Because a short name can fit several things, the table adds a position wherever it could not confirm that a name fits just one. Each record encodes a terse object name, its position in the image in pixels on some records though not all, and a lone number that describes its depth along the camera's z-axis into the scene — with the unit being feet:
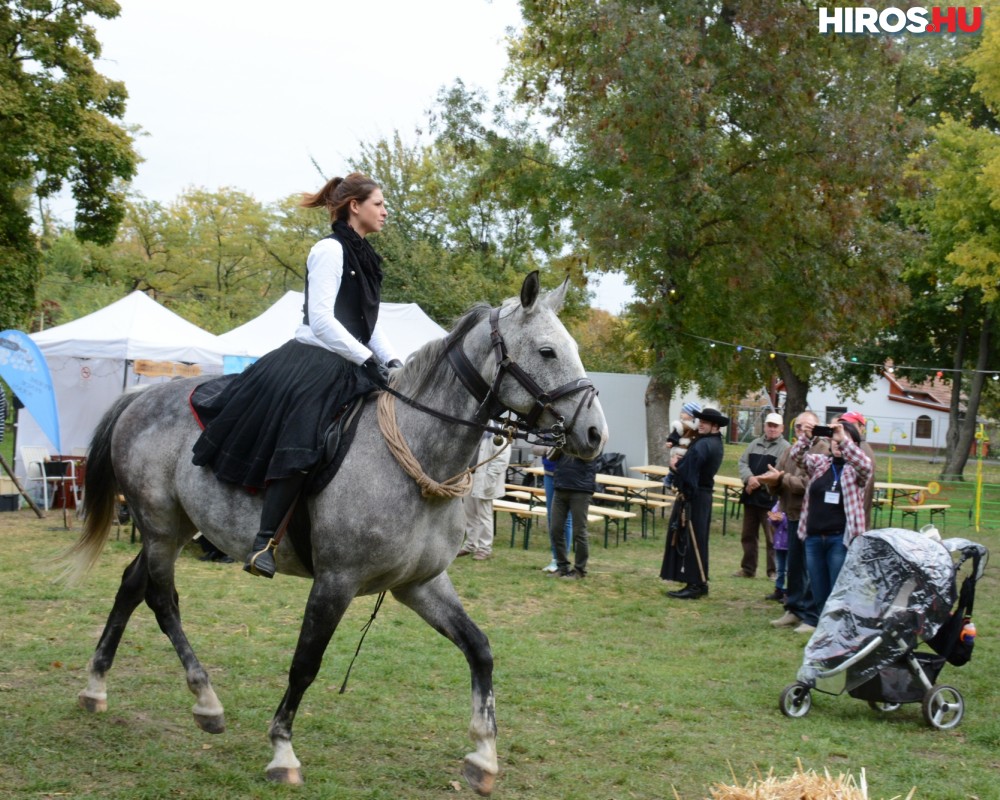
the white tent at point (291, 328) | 57.62
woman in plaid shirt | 28.02
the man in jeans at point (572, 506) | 39.22
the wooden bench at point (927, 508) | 55.21
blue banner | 45.91
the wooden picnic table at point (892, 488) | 56.95
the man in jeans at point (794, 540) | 32.48
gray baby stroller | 21.56
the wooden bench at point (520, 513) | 47.78
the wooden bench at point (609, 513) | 47.37
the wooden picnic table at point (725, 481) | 58.70
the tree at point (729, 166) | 65.21
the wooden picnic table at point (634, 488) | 54.85
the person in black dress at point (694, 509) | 37.81
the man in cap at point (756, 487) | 41.06
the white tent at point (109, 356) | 53.93
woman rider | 15.43
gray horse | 14.53
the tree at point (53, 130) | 70.85
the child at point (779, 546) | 38.01
